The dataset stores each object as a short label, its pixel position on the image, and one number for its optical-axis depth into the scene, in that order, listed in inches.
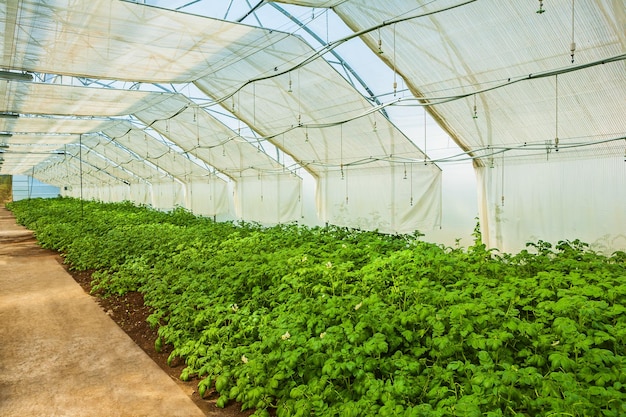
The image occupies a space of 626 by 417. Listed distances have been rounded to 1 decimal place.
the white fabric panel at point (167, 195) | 968.7
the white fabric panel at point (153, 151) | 755.4
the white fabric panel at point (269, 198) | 601.9
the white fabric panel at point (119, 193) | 1366.0
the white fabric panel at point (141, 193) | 1182.9
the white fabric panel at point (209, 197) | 788.6
